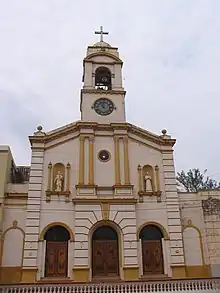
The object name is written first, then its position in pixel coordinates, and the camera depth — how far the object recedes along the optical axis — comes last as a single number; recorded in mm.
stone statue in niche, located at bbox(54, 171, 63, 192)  18266
